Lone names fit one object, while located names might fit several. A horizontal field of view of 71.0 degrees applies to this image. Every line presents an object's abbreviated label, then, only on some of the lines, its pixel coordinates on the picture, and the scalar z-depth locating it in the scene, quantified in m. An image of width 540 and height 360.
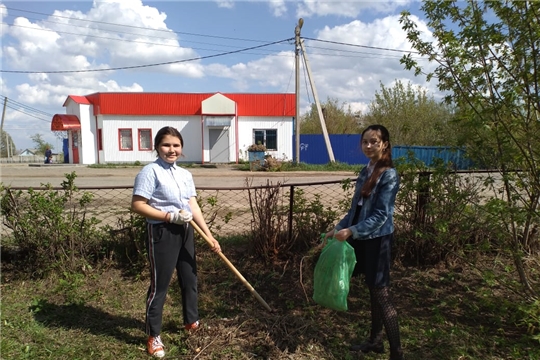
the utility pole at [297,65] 16.56
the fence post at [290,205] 3.82
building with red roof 21.11
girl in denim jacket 2.32
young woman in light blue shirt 2.43
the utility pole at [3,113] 34.50
